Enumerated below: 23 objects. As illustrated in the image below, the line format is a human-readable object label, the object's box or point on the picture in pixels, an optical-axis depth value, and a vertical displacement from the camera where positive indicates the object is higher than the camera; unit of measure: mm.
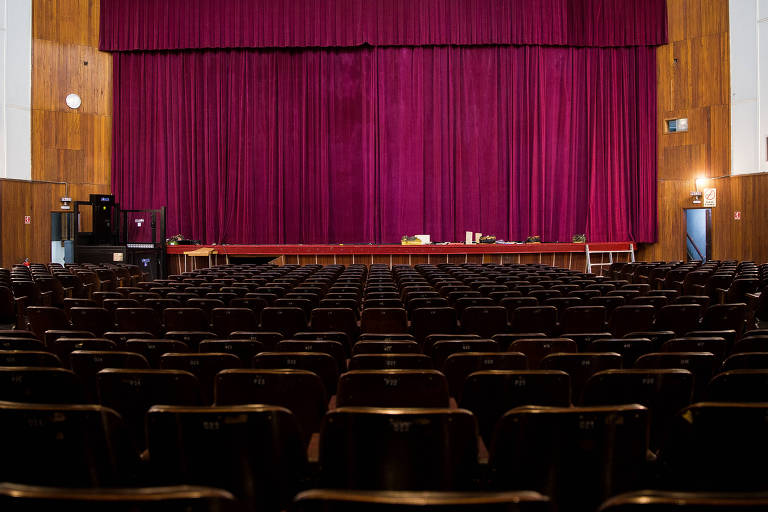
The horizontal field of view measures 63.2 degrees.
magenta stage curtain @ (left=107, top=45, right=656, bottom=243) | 21188 +4170
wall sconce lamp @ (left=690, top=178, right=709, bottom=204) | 18875 +2126
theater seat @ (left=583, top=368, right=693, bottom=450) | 2967 -621
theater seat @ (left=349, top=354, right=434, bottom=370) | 3553 -569
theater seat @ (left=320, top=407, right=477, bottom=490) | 2193 -660
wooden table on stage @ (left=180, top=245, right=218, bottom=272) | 17594 +293
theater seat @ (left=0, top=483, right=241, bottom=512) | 1506 -575
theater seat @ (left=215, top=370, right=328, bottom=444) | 3100 -639
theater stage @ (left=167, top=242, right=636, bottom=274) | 18172 +241
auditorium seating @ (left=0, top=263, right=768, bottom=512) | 2229 -629
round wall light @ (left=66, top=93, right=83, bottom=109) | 19562 +5157
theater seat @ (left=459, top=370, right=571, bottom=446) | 2992 -624
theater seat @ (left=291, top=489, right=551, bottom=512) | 1481 -580
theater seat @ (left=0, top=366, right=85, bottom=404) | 3178 -620
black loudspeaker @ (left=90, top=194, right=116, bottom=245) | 18516 +1364
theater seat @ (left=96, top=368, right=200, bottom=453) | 3039 -627
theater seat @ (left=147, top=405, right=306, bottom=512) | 2264 -688
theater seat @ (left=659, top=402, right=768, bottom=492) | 2242 -676
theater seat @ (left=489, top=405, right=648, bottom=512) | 2217 -683
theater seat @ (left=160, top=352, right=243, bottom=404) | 3656 -586
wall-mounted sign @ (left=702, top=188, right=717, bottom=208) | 18391 +1862
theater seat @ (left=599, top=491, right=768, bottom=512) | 1470 -580
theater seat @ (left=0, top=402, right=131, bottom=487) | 2242 -657
